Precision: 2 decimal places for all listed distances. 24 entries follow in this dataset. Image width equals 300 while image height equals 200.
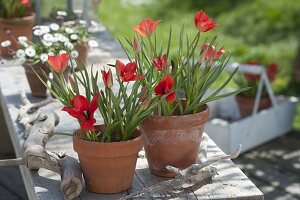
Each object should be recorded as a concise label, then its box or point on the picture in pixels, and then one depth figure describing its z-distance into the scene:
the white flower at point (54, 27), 4.82
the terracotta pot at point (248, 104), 6.70
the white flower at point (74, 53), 4.84
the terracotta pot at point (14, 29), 5.80
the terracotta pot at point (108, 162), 3.23
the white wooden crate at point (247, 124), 6.30
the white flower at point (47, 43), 4.73
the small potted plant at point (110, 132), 3.23
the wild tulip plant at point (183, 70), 3.46
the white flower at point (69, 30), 4.93
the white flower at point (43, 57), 4.58
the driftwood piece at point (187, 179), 3.30
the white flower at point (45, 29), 4.75
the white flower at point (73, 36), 4.93
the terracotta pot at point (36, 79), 4.71
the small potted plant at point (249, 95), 6.70
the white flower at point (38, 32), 4.73
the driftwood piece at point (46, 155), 3.31
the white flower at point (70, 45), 4.77
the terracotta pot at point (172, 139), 3.43
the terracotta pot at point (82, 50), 5.08
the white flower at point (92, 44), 4.84
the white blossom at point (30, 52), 4.68
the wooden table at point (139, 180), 3.35
